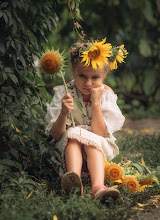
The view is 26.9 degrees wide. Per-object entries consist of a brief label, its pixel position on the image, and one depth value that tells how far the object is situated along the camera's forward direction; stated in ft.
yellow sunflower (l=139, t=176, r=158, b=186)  8.48
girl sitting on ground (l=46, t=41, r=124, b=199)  7.65
